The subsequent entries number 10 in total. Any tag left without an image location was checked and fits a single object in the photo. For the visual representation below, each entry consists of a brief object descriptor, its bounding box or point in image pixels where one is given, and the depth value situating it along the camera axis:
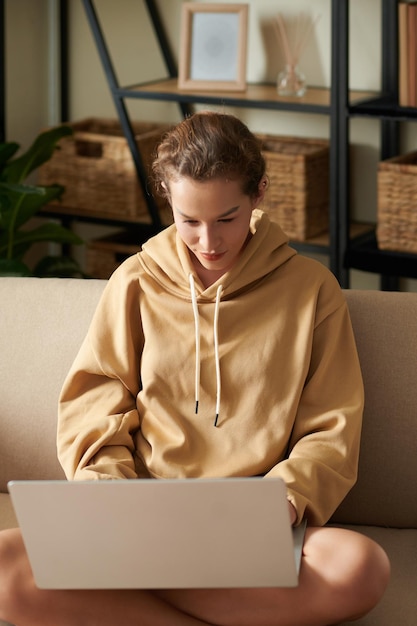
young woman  1.75
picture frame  3.27
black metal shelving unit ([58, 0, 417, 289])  2.95
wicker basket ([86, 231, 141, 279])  3.66
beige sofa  1.89
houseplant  3.14
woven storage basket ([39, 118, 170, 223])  3.49
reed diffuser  3.25
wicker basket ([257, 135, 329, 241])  3.12
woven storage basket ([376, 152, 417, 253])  2.94
